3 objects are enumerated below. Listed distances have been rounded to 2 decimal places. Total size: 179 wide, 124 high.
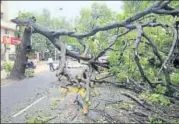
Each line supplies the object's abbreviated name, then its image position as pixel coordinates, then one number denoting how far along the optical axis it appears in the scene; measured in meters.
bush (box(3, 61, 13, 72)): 6.77
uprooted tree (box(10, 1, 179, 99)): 4.54
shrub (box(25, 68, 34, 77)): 6.84
